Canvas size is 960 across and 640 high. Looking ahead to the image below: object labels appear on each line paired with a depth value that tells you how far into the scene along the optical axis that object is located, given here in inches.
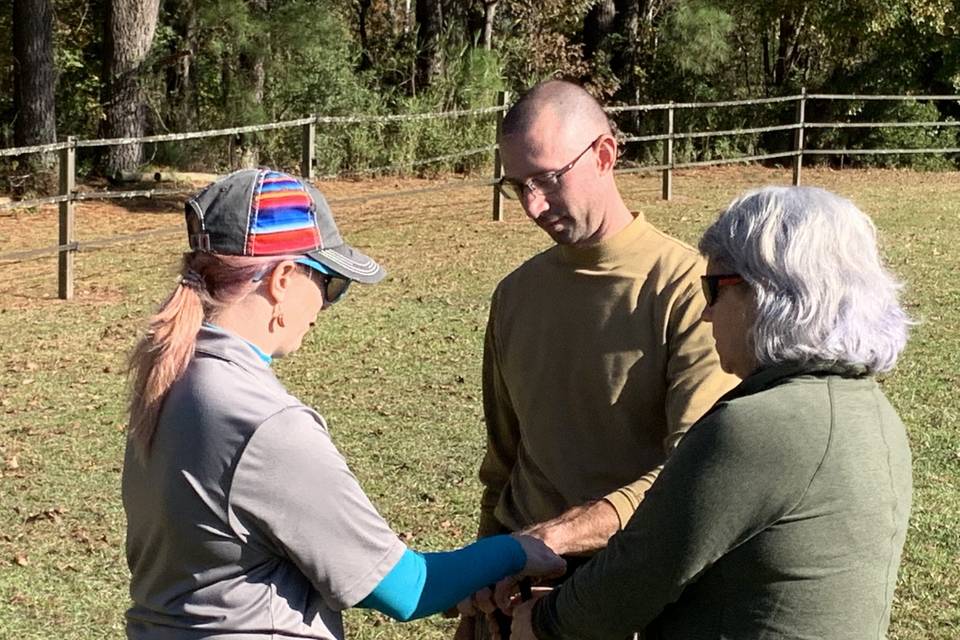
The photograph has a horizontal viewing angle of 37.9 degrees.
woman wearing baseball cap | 87.0
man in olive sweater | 117.4
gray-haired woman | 83.2
